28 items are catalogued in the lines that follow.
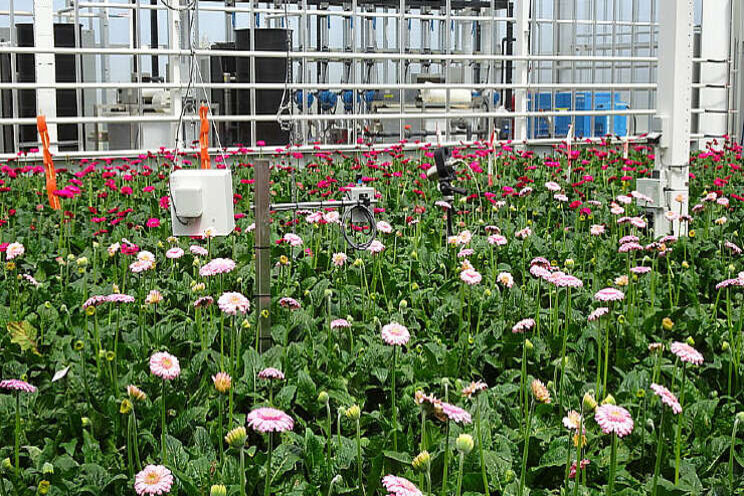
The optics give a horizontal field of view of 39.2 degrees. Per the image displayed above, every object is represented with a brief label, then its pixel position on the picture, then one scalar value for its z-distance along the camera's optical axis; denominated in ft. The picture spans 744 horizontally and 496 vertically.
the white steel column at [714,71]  36.14
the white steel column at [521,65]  33.96
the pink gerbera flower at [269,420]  5.13
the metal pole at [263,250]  9.15
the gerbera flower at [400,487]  4.72
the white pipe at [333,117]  26.58
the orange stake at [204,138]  10.68
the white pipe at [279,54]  25.98
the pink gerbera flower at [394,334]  6.58
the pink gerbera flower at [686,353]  6.13
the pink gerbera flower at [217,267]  8.22
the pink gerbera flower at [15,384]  6.20
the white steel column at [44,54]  27.61
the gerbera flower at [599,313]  7.72
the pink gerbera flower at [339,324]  8.01
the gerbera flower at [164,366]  6.29
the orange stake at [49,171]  14.89
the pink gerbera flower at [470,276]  8.20
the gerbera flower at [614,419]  5.09
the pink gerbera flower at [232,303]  7.08
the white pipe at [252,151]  25.08
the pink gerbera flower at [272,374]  6.38
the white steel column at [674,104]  15.15
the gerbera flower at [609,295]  7.41
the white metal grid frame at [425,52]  28.63
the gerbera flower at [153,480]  5.25
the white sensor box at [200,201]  9.05
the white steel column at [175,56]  28.45
